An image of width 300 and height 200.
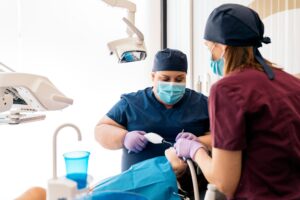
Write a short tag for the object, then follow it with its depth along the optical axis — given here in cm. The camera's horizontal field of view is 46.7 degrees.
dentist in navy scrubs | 182
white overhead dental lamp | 175
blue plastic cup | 95
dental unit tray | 109
